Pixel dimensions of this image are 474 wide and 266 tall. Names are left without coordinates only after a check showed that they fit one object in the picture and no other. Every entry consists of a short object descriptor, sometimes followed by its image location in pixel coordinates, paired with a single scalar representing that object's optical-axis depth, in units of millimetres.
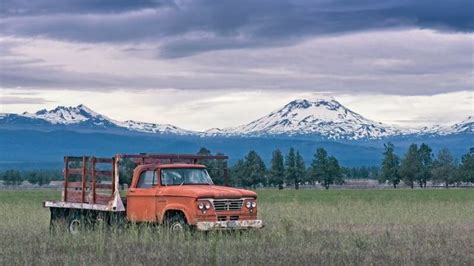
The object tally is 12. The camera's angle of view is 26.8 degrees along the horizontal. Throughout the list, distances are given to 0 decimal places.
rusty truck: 23578
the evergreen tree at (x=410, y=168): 183875
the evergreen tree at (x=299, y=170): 181625
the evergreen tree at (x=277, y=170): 177875
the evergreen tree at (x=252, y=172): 167500
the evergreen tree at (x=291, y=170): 181125
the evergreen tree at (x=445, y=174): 179750
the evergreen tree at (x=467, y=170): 179125
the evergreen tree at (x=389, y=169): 184000
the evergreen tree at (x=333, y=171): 186175
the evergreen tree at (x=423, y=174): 184250
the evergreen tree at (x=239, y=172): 164875
